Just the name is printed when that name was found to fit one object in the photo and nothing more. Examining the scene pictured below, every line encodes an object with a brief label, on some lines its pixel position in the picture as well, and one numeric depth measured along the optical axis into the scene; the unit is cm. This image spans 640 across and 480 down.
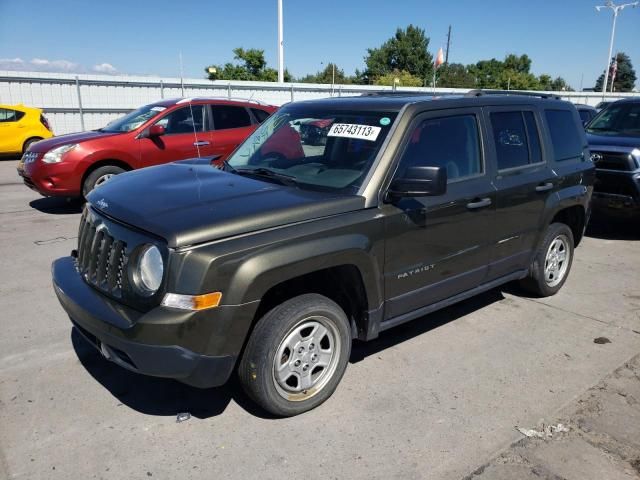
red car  799
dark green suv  271
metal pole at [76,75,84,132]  1839
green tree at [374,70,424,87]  5731
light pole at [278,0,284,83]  2345
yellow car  1451
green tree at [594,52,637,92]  9519
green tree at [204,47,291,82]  5203
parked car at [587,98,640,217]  725
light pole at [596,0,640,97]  3772
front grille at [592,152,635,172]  727
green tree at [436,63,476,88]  7231
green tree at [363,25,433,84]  7606
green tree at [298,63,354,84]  7478
